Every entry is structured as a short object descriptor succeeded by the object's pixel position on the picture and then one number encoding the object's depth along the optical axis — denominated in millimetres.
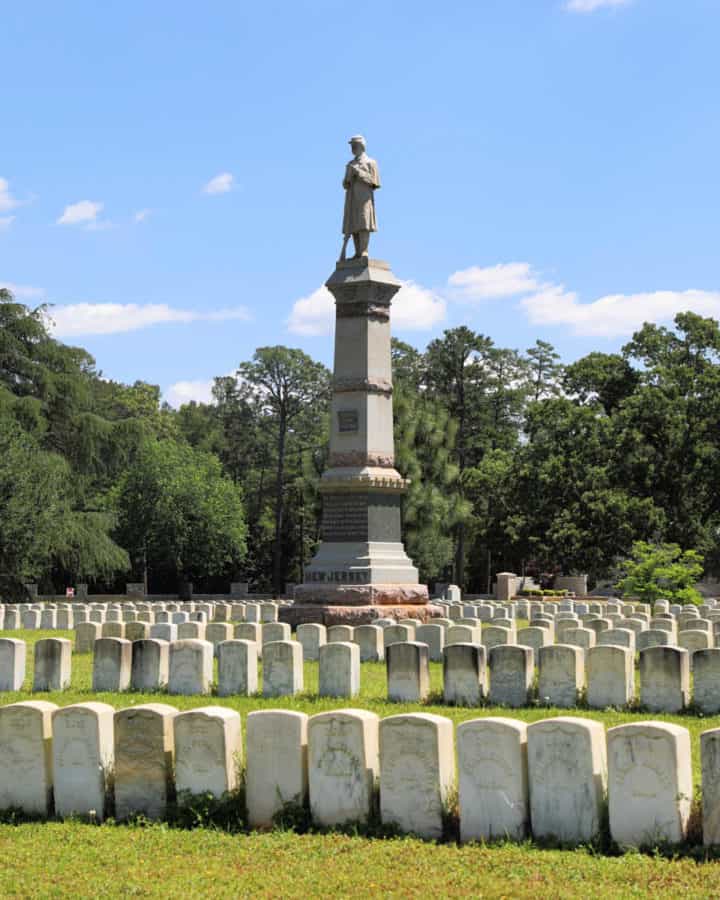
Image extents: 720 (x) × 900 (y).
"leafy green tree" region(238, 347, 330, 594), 62156
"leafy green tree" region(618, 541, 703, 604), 28797
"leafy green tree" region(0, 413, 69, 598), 35156
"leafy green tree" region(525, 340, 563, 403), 64625
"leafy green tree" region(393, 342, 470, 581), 47000
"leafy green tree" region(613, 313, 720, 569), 43688
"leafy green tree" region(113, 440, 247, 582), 52062
